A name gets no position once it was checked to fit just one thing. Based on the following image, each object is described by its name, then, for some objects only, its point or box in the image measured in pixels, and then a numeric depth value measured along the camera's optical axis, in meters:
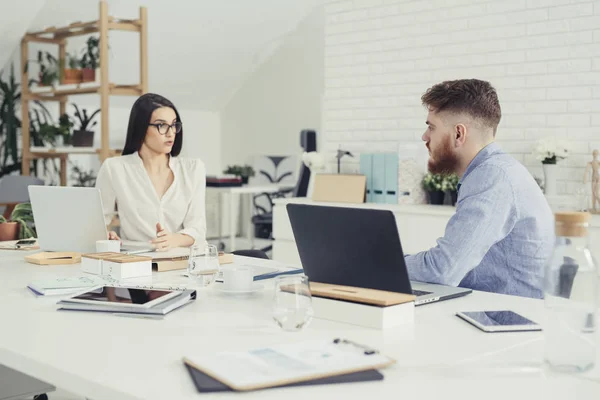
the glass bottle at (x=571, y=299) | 1.33
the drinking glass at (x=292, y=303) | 1.55
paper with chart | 1.24
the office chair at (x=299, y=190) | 6.76
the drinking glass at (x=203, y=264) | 2.15
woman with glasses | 3.39
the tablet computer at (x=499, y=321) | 1.63
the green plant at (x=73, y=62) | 6.14
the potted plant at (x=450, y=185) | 4.63
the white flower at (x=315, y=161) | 5.25
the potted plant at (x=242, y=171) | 7.96
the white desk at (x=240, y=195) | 7.35
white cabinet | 4.30
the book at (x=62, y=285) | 2.05
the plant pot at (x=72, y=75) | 6.13
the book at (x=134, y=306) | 1.79
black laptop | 1.73
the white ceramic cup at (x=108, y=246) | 2.63
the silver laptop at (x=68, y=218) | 2.69
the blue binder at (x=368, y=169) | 4.95
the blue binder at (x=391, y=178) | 4.81
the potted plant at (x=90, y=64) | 6.06
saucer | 2.07
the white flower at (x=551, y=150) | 4.15
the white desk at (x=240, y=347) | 1.24
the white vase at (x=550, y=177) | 4.22
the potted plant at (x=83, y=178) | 7.10
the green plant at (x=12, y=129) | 6.97
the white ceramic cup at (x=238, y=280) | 2.09
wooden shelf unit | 5.78
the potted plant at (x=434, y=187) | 4.68
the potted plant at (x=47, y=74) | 6.45
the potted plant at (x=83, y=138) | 6.21
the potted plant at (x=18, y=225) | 3.16
